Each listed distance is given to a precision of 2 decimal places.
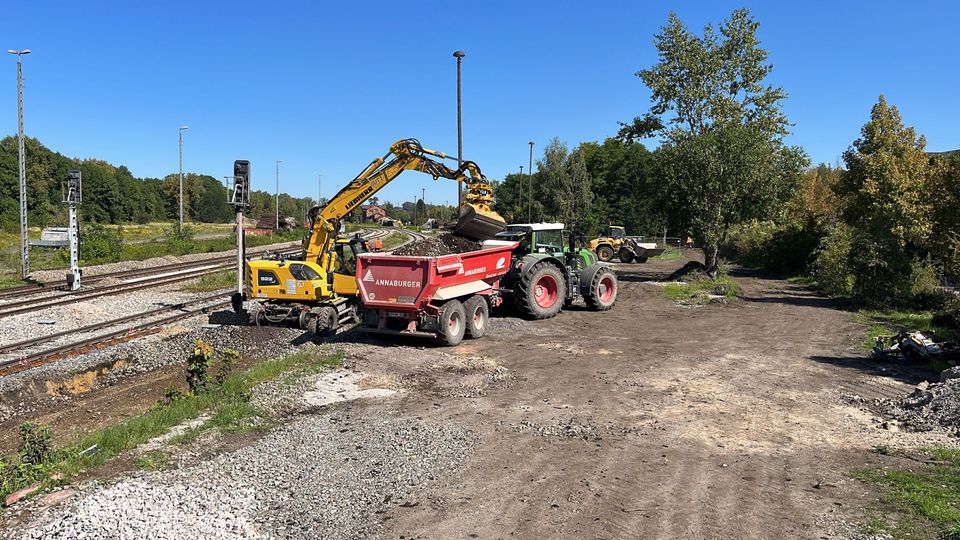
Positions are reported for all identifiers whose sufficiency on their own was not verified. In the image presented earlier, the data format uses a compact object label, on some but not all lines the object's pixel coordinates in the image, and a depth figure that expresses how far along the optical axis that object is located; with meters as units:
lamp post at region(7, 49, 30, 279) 22.19
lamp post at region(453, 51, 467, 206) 28.70
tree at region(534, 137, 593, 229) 50.94
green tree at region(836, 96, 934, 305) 18.91
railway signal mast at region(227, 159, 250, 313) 15.07
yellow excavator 14.16
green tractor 15.77
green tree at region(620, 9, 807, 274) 25.28
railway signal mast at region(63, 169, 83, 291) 18.64
